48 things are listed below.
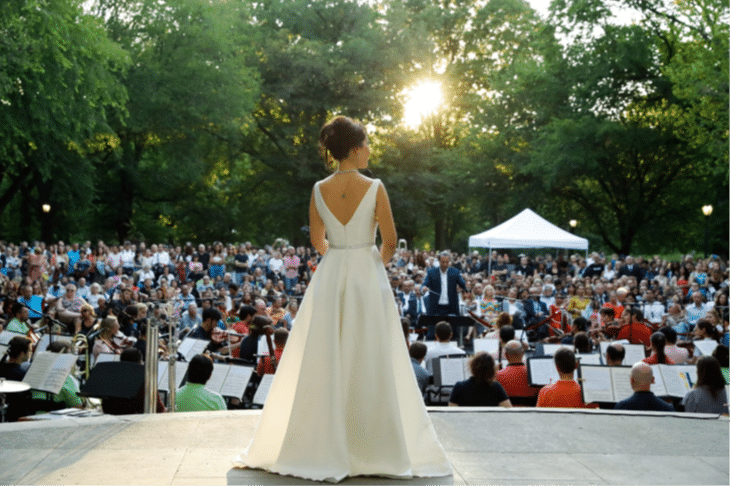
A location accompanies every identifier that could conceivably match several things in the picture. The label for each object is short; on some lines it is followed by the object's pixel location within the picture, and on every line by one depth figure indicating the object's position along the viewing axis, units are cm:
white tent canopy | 2369
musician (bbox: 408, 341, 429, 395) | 795
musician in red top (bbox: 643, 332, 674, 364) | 841
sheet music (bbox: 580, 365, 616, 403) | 690
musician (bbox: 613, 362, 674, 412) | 630
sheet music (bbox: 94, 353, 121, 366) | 841
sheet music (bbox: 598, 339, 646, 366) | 898
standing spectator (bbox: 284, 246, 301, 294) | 2294
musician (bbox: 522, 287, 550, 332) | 1520
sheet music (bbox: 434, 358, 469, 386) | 808
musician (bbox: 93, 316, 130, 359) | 1023
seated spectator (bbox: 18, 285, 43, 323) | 1556
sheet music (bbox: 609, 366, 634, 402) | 694
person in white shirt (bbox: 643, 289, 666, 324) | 1570
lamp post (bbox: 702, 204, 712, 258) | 2625
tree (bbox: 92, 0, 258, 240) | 3506
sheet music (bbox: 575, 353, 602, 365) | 849
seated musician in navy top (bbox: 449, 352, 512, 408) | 653
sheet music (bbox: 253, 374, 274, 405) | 714
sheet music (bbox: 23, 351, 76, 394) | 680
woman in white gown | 401
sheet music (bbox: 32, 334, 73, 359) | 940
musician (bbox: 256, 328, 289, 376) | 821
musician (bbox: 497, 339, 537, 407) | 772
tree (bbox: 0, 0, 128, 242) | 2039
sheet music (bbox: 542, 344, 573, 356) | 900
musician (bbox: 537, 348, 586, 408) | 659
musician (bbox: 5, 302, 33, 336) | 1151
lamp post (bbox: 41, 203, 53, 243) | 3522
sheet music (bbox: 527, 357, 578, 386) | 761
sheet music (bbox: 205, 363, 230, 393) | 739
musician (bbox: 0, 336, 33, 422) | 692
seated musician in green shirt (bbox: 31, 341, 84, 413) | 725
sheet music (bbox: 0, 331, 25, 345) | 921
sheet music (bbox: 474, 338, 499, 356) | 973
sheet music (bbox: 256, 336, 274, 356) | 929
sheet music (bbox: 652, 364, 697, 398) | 738
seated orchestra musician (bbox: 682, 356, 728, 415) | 662
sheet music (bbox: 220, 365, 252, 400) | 734
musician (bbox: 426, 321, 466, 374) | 899
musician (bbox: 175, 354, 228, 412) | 628
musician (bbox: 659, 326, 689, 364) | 888
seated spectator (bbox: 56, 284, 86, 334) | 1220
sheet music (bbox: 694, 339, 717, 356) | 917
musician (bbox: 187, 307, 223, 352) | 1108
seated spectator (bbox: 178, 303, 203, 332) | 1423
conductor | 1412
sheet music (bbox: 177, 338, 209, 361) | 930
